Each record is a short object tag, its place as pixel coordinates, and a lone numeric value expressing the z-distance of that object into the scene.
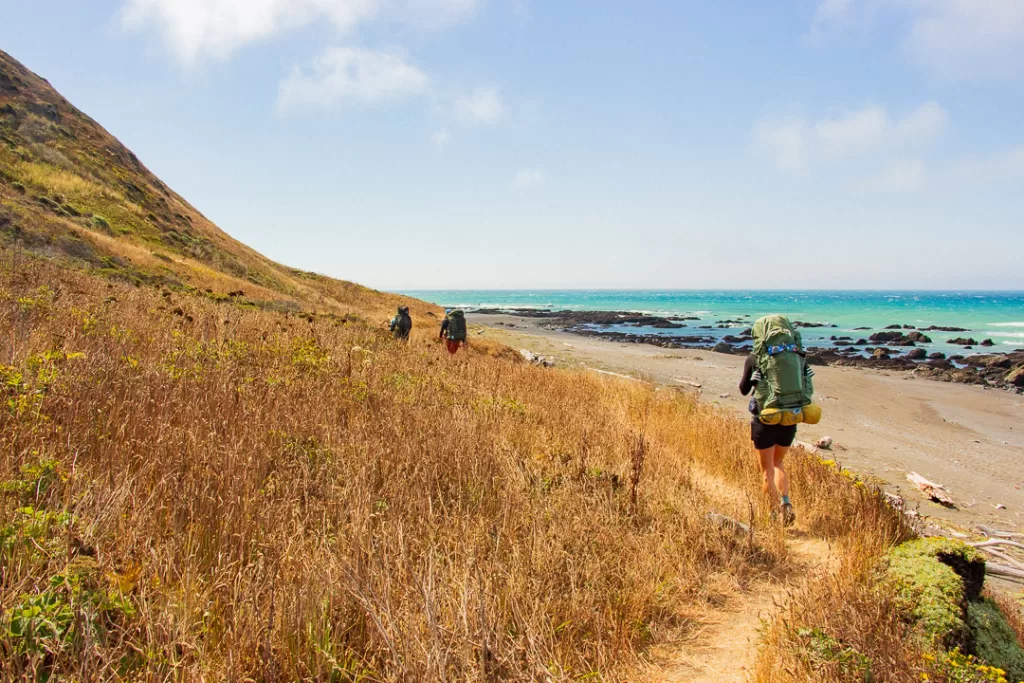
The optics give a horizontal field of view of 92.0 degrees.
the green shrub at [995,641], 2.74
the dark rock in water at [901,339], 34.72
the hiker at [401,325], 12.44
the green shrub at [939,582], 2.72
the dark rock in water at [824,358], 26.78
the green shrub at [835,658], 2.27
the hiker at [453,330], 11.87
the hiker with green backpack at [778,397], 4.89
